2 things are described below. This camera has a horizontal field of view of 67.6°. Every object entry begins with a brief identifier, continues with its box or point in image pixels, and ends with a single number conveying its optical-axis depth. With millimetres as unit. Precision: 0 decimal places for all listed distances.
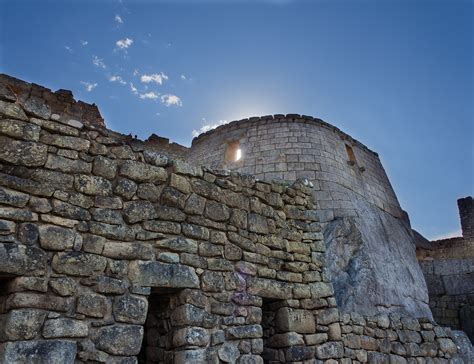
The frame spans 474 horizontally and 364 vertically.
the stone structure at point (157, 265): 2701
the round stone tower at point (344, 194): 6887
